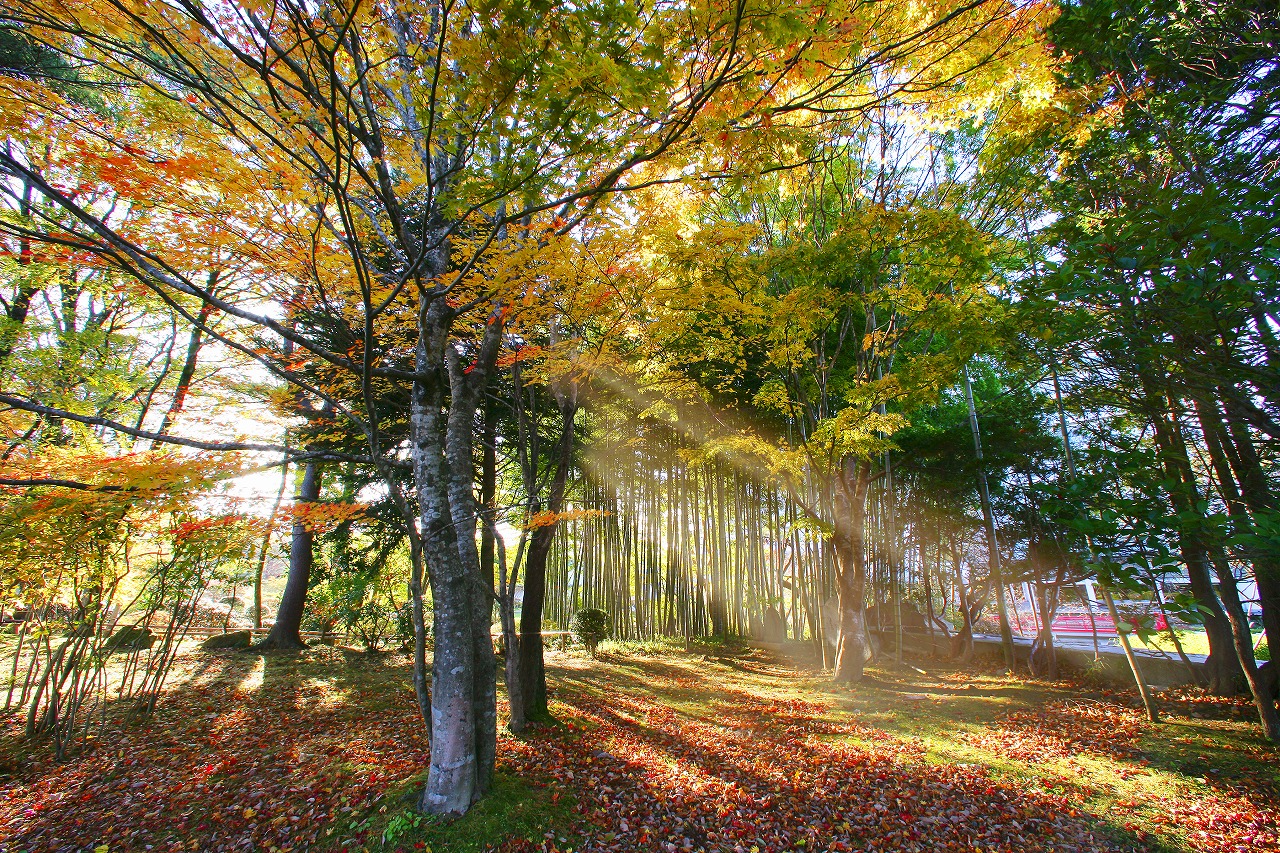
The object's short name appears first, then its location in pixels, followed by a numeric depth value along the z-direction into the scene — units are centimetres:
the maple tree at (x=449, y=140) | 175
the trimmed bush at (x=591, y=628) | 1042
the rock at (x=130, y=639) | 692
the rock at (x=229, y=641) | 902
